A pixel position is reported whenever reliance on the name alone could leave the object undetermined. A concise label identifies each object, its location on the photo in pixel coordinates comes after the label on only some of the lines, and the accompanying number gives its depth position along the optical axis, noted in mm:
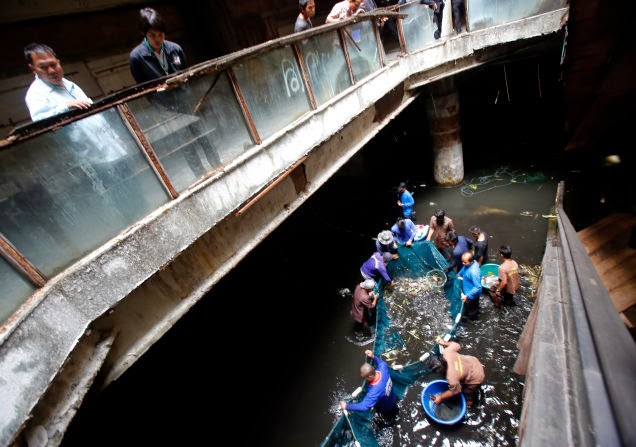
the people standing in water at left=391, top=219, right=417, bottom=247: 7918
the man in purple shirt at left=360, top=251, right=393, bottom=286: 7066
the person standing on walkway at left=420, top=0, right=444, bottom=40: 7664
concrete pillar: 9922
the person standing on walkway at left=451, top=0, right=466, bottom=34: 7613
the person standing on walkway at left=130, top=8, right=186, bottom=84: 3842
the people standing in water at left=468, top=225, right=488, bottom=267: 6867
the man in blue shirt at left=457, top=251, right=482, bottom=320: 5816
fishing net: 5242
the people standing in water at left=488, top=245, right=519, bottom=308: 5949
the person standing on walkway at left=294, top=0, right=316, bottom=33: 5730
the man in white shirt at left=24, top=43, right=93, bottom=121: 3103
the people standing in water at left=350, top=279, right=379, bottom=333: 6516
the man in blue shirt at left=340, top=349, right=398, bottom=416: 4629
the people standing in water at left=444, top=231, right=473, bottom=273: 6672
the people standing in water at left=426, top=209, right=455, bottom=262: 7603
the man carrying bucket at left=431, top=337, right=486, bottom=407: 4572
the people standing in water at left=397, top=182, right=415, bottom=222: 9297
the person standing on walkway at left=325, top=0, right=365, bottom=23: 6527
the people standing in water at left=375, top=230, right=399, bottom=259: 7477
